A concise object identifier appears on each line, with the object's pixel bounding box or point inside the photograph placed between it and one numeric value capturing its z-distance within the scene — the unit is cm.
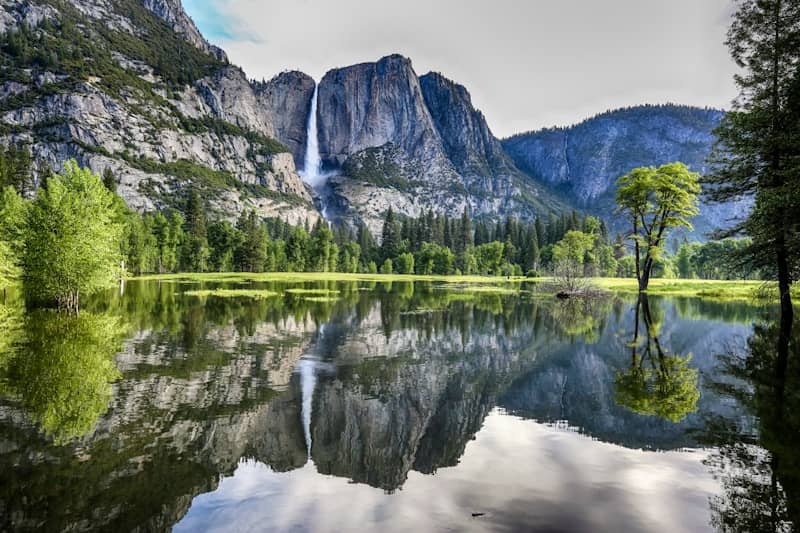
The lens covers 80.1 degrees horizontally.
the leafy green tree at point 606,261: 14150
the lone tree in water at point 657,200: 5909
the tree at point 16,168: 7462
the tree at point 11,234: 3950
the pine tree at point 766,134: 2269
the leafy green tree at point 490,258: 15600
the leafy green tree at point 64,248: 3369
